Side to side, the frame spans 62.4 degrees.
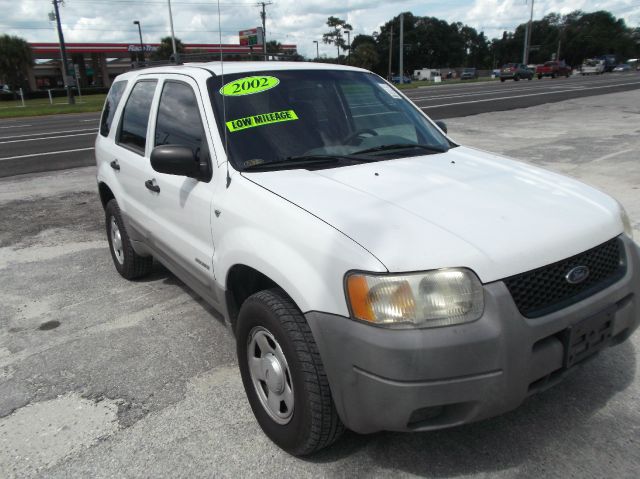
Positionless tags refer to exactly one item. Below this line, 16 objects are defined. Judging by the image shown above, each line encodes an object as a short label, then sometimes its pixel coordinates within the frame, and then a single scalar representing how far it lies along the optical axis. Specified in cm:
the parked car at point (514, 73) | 4981
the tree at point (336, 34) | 7956
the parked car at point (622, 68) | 7294
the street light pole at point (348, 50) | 7484
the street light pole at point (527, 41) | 7306
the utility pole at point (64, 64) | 3391
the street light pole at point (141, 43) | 5124
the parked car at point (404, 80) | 6305
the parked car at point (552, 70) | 5356
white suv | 198
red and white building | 5731
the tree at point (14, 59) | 4903
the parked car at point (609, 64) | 7006
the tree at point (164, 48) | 5681
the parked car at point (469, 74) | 8139
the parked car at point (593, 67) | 6644
